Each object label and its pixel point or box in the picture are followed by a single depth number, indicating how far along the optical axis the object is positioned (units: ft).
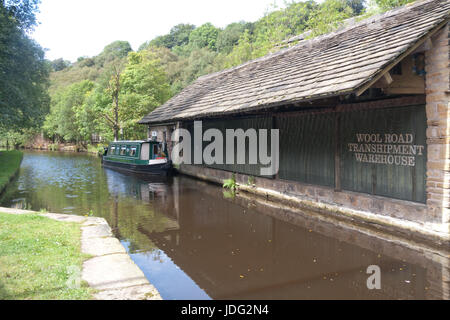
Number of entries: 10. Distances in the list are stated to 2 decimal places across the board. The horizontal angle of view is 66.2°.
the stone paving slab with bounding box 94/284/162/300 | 12.30
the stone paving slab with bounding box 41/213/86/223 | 24.57
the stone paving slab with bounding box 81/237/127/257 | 17.47
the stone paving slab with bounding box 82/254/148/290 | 13.51
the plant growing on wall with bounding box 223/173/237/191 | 44.50
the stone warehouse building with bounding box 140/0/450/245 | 21.80
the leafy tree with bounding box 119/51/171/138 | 108.27
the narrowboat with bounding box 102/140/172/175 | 62.39
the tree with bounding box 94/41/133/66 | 338.50
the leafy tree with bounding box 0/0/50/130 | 58.29
